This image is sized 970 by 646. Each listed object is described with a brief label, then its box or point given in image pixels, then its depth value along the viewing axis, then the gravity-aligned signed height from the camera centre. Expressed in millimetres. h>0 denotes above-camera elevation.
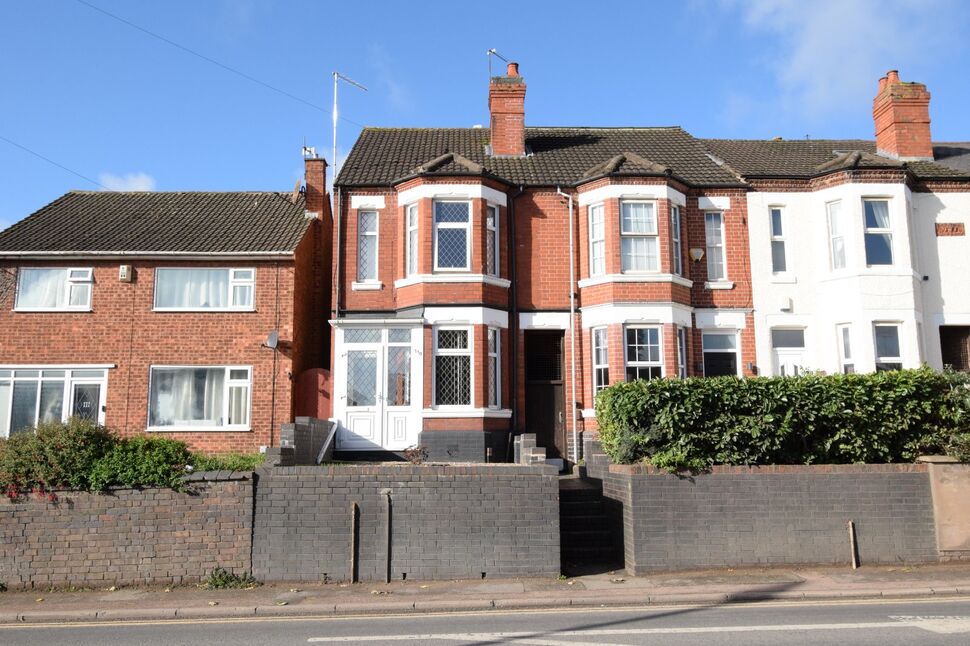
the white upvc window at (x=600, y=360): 18469 +1877
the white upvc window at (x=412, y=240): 18781 +4930
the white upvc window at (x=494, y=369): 18391 +1689
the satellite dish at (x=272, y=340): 18297 +2420
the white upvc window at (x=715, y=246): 19656 +4924
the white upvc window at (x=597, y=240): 19000 +4924
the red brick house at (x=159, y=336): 18422 +2596
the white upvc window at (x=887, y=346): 18453 +2148
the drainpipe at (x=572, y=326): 18656 +2768
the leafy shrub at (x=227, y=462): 12797 -375
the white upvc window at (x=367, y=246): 19344 +4933
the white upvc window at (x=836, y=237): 19162 +4973
